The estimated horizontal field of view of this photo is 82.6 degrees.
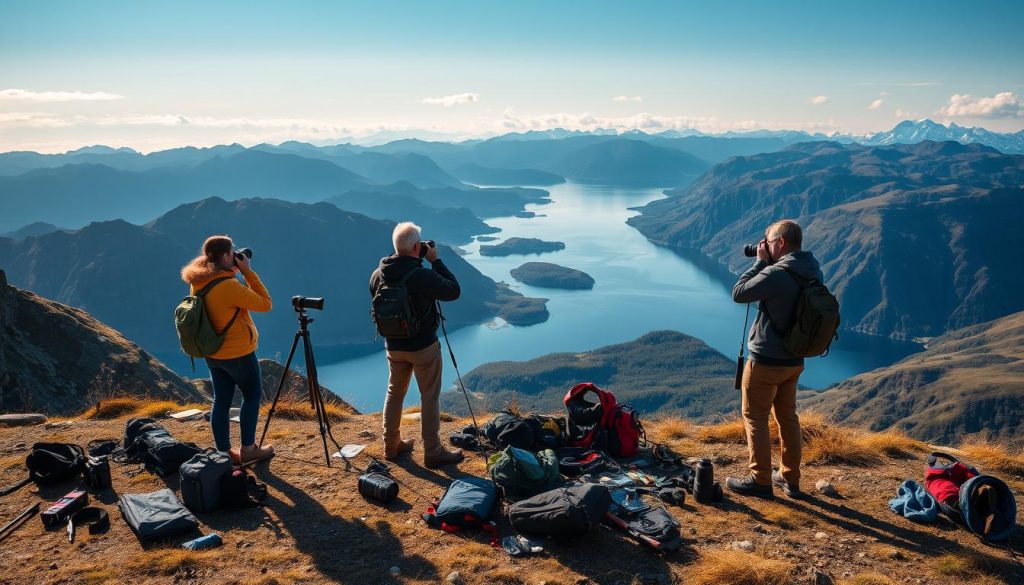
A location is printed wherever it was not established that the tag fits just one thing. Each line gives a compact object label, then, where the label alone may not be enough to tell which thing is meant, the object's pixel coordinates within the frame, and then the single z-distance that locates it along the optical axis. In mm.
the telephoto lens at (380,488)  6223
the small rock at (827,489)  6465
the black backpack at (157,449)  6770
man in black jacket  6512
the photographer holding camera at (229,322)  6242
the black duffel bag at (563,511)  5215
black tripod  7083
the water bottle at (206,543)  5249
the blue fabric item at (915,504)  5758
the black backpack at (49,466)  6488
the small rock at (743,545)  5297
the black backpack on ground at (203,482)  5902
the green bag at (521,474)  6145
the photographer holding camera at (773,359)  5738
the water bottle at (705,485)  6227
